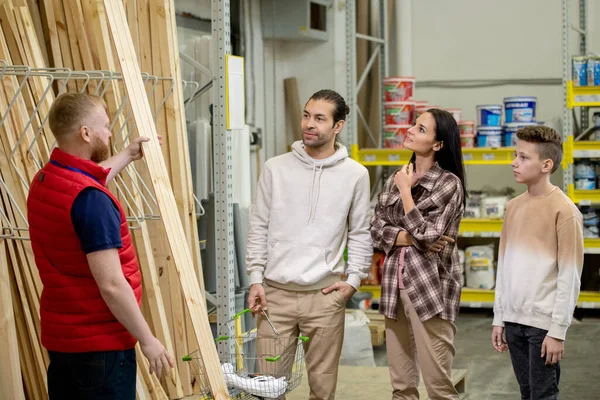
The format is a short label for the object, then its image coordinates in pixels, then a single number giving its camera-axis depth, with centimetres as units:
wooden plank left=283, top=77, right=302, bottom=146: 760
